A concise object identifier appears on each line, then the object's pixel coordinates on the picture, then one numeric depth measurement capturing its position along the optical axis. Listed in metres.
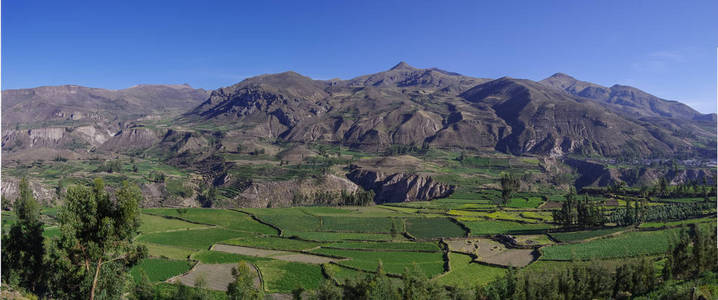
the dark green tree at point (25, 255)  47.38
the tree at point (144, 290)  50.94
